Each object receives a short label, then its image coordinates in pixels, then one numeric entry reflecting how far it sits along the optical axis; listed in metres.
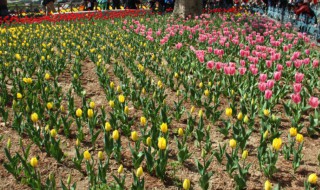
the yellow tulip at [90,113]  3.70
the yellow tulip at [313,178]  2.49
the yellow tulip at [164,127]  3.15
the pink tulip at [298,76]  4.37
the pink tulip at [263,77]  4.29
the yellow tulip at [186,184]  2.47
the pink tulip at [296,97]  3.75
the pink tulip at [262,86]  4.07
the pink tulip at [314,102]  3.62
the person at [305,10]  11.77
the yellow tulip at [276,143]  2.87
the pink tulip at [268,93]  3.89
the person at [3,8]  20.85
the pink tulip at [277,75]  4.45
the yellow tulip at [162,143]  2.87
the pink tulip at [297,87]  3.99
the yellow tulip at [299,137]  3.05
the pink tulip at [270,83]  4.10
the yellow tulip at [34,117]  3.59
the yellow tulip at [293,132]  3.11
